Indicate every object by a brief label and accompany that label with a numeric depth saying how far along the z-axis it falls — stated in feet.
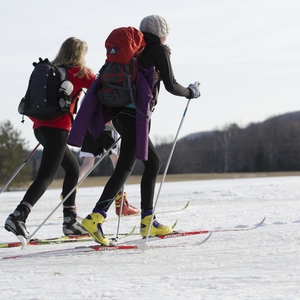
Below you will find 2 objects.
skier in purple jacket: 26.96
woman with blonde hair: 29.81
